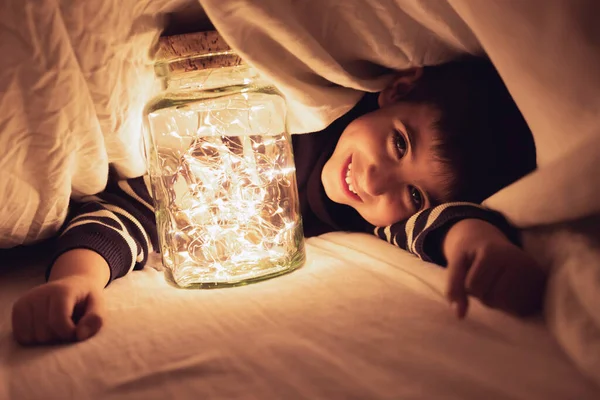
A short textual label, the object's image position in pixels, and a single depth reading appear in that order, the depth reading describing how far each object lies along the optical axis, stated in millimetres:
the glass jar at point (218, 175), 661
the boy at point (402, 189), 518
